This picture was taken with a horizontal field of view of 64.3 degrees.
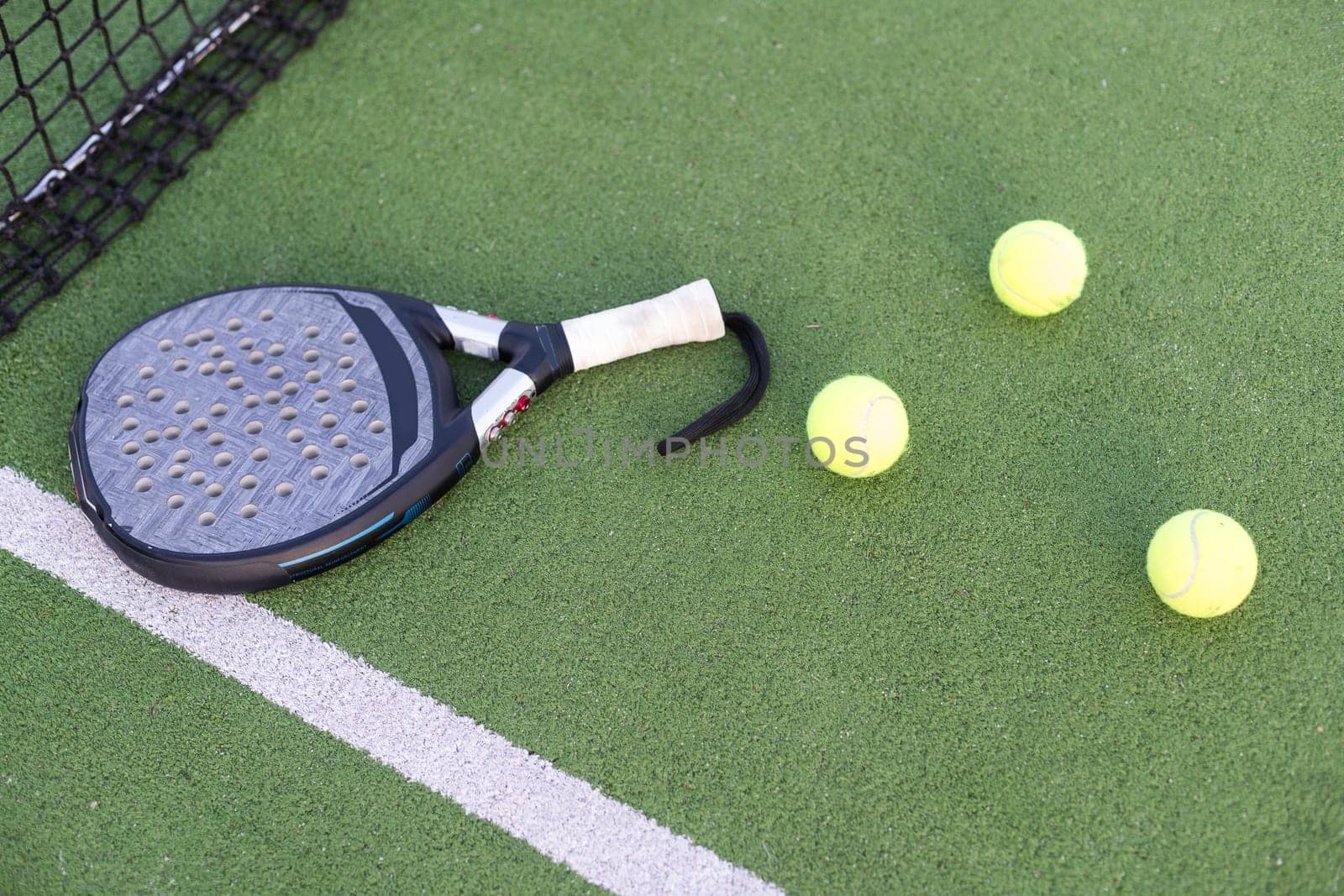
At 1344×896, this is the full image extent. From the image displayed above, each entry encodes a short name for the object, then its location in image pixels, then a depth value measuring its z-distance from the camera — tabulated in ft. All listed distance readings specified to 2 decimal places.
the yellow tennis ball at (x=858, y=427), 5.80
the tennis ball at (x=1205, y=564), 5.40
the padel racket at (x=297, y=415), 5.74
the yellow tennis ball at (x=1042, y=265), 6.35
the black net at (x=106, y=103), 7.20
